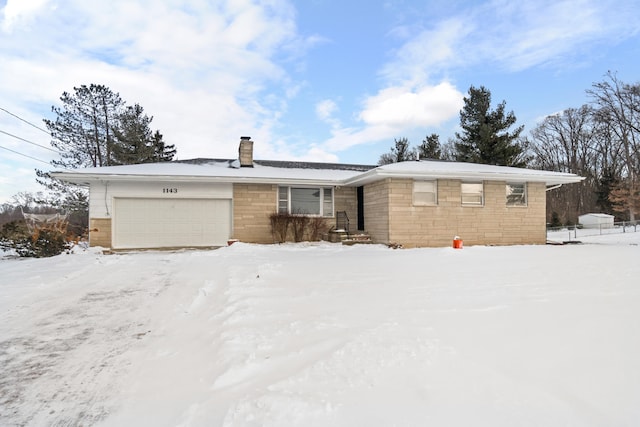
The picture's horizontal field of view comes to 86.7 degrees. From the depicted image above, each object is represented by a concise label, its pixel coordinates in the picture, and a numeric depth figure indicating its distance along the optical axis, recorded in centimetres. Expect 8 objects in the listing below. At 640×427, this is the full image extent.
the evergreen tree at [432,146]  2950
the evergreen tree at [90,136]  2230
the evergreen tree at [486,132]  2458
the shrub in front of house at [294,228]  1259
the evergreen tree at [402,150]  3033
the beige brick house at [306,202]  1150
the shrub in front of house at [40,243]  984
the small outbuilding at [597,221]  2291
